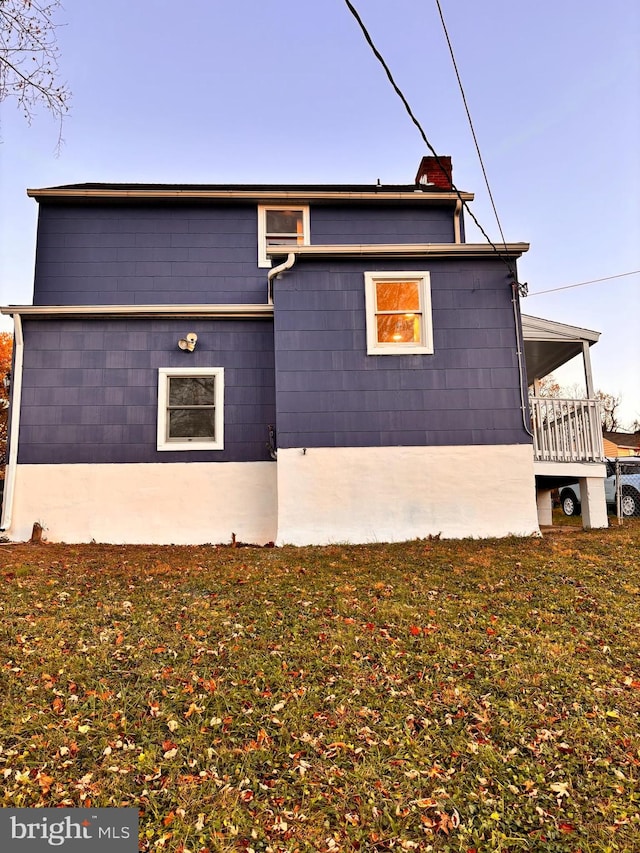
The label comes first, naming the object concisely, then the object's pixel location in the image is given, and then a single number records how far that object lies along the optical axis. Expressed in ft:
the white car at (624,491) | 45.34
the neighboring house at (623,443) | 80.40
